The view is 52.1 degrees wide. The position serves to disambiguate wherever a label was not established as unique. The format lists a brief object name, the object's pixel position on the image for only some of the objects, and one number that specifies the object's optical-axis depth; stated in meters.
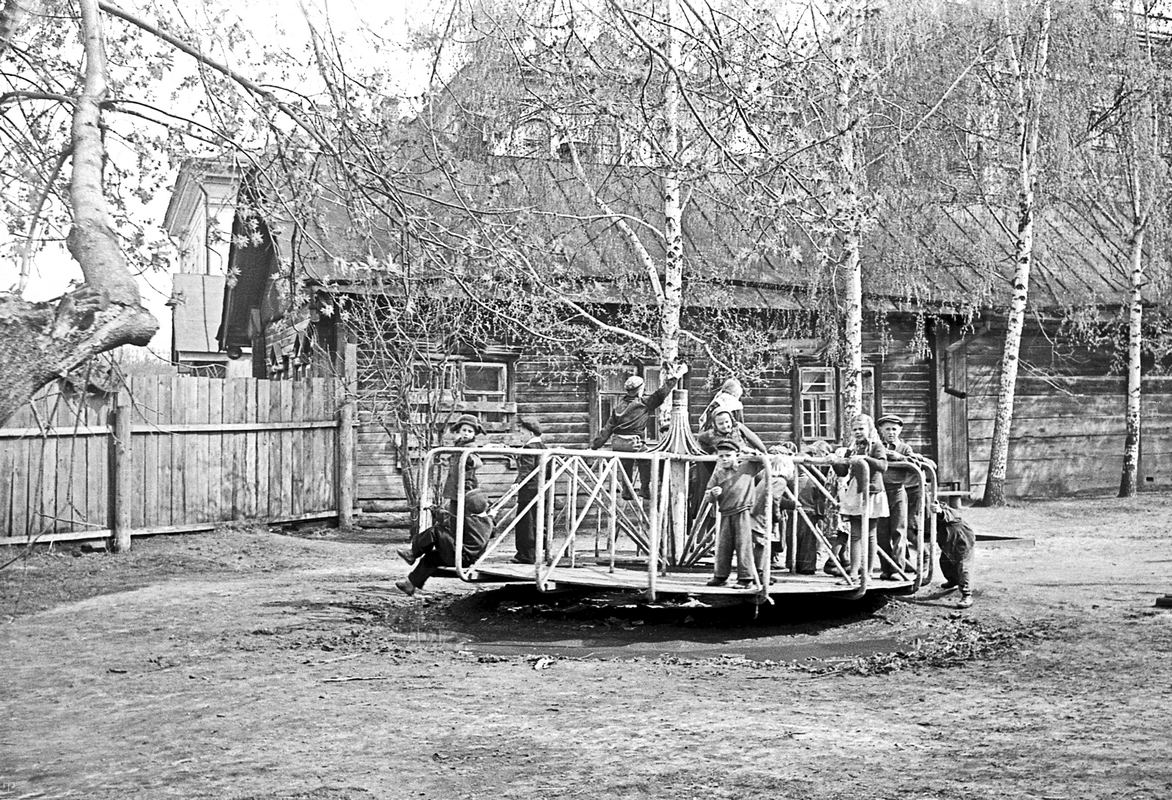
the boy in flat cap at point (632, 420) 11.98
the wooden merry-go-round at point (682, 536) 9.43
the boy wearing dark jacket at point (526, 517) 11.23
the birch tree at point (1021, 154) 20.28
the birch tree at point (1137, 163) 21.22
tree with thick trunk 3.80
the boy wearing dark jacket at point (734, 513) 9.37
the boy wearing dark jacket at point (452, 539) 10.20
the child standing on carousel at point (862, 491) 10.01
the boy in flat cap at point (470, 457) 10.84
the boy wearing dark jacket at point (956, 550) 10.75
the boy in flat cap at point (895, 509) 10.55
